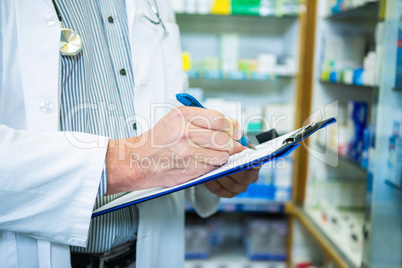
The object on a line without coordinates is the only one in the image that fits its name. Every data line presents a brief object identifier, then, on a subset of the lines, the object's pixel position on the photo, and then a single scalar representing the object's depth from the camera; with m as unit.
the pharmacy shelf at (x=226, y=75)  2.67
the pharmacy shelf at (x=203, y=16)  2.95
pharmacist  0.72
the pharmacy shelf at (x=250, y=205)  2.76
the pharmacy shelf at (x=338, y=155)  1.96
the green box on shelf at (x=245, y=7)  2.65
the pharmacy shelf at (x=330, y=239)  1.83
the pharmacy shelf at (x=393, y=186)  1.50
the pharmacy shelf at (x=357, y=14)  1.86
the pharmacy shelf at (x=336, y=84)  2.46
